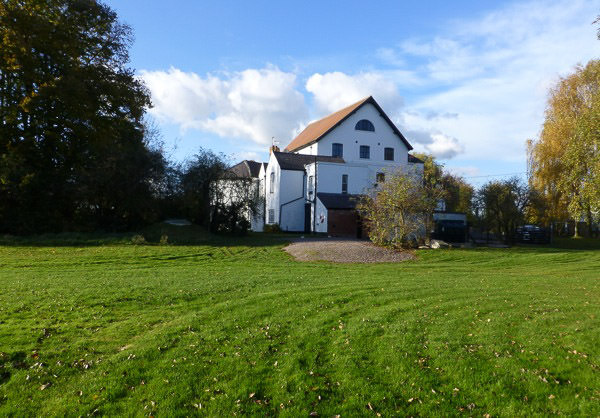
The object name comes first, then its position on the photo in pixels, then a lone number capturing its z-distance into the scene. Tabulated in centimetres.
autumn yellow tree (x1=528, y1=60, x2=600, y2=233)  3638
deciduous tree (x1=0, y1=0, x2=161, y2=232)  2486
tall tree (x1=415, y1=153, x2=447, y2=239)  2632
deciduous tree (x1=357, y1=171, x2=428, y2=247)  2597
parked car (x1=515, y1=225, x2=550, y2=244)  3484
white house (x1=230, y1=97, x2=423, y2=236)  3806
